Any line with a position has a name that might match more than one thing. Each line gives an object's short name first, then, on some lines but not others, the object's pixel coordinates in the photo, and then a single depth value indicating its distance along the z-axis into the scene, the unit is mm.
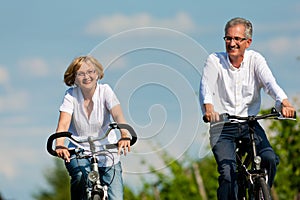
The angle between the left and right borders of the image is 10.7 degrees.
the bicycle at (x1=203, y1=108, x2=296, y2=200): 14074
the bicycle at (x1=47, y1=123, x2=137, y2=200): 13786
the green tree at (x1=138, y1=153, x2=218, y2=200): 42637
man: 14463
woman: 14049
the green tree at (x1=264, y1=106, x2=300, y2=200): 33653
